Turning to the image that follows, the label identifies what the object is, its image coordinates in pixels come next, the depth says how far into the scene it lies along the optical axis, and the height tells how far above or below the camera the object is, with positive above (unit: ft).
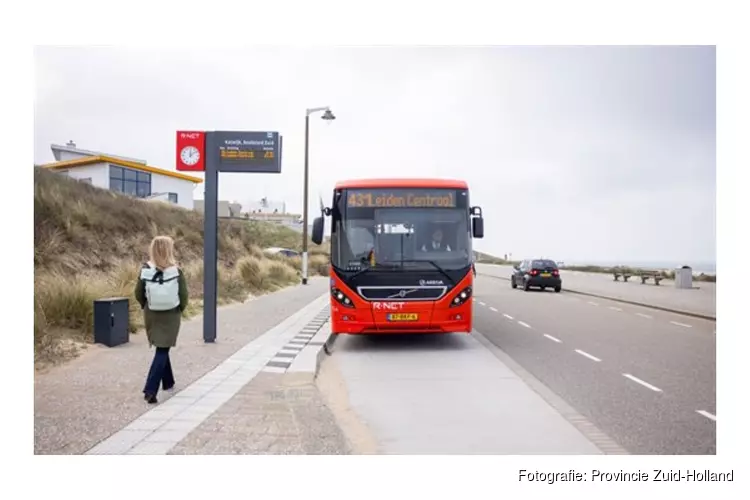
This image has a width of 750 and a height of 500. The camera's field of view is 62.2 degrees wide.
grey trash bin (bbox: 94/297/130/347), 30.83 -3.73
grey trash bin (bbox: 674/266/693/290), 84.10 -3.83
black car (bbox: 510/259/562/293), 92.38 -3.69
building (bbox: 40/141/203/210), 71.78 +11.32
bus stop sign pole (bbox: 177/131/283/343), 33.47 +5.02
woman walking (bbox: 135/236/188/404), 20.56 -1.72
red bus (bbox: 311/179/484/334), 33.22 -0.28
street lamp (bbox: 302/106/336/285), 96.86 +4.15
